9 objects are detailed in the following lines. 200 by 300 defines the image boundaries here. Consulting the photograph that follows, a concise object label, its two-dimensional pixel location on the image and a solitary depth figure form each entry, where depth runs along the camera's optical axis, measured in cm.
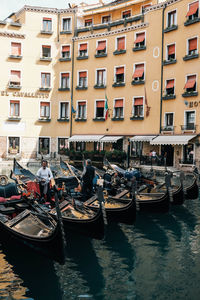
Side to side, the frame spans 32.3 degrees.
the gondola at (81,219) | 618
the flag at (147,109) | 2064
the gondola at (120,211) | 720
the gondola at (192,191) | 1052
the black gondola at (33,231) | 506
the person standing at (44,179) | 827
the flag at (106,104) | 2144
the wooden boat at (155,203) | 849
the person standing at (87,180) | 809
